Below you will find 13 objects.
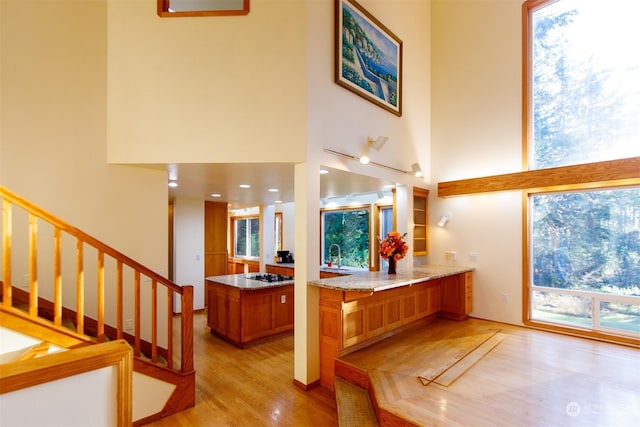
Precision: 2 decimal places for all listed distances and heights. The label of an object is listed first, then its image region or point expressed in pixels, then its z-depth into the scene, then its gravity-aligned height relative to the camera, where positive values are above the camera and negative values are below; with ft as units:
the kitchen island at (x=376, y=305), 10.35 -3.49
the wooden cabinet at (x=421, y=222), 17.01 -0.14
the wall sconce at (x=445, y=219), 16.65 +0.03
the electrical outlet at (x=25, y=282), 9.54 -1.92
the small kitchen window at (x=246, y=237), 28.86 -1.63
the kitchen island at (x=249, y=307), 14.23 -4.26
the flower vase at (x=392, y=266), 13.26 -2.02
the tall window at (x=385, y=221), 19.61 -0.09
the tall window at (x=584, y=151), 12.08 +2.89
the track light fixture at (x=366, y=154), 11.70 +2.56
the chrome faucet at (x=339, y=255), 21.53 -2.56
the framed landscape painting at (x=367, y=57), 12.07 +7.10
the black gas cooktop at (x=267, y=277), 15.82 -3.06
